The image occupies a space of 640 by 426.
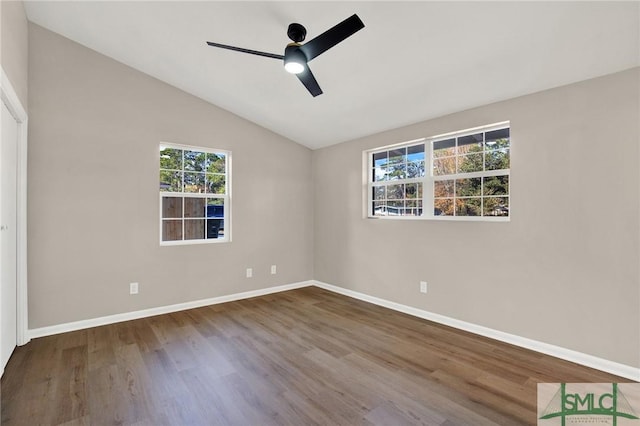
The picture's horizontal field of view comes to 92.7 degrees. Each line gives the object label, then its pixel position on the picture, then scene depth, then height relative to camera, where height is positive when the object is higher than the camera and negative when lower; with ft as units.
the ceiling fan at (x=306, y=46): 6.25 +3.73
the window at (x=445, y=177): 10.45 +1.38
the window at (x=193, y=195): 13.24 +0.80
